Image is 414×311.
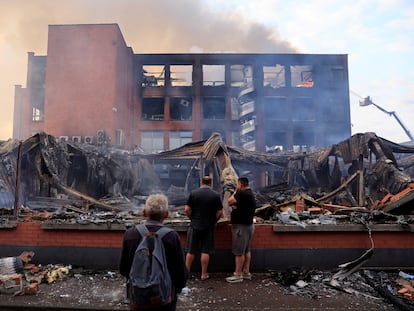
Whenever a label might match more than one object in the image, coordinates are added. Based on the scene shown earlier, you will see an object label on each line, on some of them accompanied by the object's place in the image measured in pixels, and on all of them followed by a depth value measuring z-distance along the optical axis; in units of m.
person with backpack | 2.70
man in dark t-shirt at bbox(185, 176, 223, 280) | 5.84
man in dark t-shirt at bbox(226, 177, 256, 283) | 5.86
